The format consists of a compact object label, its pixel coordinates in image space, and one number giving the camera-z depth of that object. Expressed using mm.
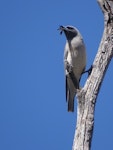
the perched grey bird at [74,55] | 17625
